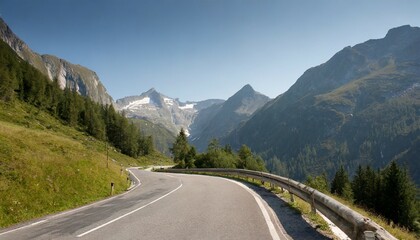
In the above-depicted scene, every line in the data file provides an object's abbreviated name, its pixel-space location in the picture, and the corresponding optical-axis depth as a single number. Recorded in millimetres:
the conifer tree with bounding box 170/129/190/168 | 115806
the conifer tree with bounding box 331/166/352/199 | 74531
